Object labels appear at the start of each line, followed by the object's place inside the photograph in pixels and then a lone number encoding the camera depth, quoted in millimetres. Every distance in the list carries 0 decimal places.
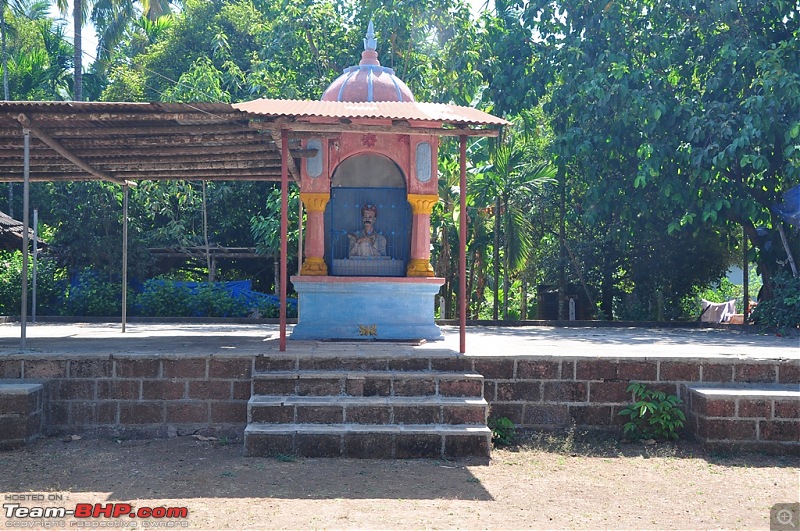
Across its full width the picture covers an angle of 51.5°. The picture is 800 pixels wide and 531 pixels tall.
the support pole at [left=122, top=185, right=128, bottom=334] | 10711
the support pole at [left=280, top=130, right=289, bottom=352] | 7887
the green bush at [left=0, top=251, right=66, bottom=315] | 17312
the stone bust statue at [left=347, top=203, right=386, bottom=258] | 10203
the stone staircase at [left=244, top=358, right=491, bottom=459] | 6695
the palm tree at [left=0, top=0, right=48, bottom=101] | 21844
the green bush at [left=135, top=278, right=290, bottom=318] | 16312
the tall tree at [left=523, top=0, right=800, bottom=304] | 13992
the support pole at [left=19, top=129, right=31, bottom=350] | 7789
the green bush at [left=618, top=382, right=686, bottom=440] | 7492
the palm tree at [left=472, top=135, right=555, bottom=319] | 16969
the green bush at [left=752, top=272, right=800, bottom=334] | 13727
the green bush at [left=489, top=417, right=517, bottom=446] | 7418
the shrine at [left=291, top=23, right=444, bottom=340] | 9523
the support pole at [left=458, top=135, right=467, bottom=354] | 7934
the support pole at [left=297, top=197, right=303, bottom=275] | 11574
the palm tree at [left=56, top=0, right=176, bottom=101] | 26359
